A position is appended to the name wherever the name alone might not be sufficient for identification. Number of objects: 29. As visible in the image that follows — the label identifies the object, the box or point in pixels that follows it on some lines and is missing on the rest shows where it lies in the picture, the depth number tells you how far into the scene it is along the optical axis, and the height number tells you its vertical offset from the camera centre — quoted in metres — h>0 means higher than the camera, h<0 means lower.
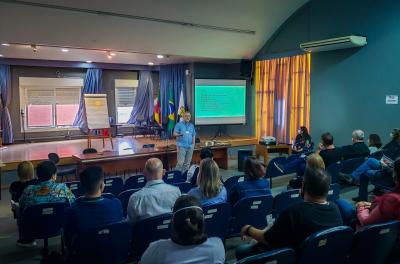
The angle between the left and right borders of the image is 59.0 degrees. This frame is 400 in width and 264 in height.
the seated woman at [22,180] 3.78 -0.66
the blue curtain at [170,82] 11.63 +1.23
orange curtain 9.04 +0.57
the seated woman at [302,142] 7.78 -0.56
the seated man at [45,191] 3.28 -0.67
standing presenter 7.05 -0.44
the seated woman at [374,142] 6.08 -0.46
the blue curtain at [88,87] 12.42 +1.14
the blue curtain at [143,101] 13.41 +0.68
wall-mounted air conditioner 7.23 +1.56
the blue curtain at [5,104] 10.92 +0.50
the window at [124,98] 13.30 +0.80
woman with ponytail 1.66 -0.61
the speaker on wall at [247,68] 10.34 +1.45
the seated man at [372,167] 5.12 -0.75
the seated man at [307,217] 2.03 -0.59
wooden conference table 6.37 -0.76
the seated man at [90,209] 2.55 -0.66
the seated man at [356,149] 5.71 -0.53
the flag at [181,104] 11.15 +0.45
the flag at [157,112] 12.21 +0.23
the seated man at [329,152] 5.36 -0.54
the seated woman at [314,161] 3.58 -0.46
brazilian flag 11.56 +0.23
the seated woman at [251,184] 3.40 -0.65
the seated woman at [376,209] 2.35 -0.65
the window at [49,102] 11.66 +0.62
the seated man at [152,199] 2.85 -0.66
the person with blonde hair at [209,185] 3.07 -0.59
